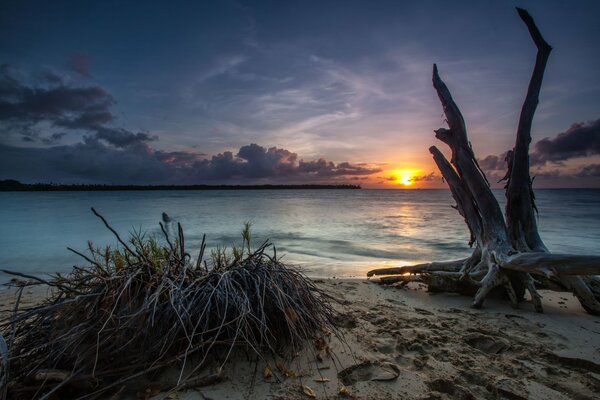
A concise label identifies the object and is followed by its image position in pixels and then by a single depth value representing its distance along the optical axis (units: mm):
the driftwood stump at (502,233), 3865
